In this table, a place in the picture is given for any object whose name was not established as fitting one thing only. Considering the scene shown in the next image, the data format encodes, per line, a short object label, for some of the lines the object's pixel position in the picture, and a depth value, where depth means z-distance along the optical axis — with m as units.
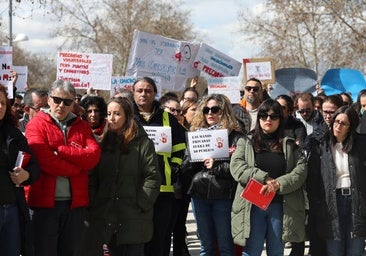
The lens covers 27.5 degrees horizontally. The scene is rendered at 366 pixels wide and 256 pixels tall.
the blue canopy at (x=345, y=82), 15.43
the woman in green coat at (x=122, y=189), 6.58
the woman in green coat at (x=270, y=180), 6.97
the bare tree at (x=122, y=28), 35.94
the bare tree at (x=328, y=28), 23.73
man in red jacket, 6.23
